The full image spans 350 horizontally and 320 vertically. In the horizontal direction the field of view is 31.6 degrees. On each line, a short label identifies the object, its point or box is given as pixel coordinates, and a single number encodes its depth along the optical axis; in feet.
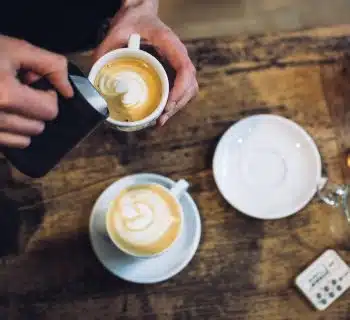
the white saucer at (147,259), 3.06
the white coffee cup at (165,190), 2.91
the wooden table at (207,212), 3.06
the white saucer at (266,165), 3.19
